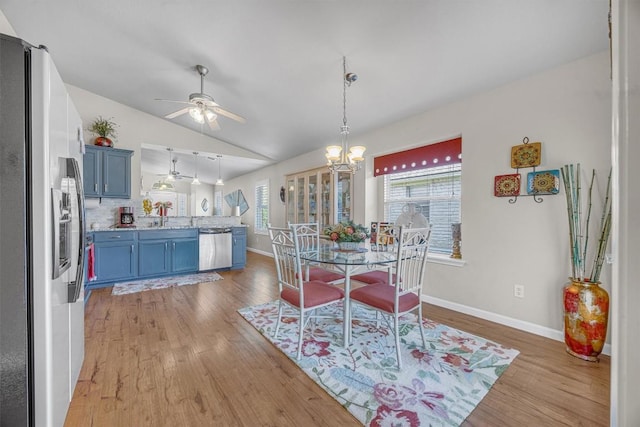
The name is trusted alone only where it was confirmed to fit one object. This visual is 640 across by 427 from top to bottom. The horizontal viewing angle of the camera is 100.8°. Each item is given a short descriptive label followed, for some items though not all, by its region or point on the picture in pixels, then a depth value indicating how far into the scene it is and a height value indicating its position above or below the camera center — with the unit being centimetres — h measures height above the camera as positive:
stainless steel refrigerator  99 -9
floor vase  197 -82
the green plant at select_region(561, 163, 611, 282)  211 -13
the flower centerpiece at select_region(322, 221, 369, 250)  259 -23
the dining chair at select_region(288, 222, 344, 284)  269 -66
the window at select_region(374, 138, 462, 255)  323 +33
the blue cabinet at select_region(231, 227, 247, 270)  532 -74
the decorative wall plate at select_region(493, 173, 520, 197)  256 +25
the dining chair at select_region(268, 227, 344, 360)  210 -68
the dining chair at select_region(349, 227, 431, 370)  198 -63
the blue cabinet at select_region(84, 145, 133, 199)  398 +63
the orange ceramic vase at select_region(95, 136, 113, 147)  412 +111
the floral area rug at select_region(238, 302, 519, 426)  156 -116
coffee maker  442 -8
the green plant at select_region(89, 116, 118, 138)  417 +136
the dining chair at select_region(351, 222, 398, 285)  266 -39
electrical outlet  255 -78
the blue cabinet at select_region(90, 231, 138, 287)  392 -67
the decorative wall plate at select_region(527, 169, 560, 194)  233 +26
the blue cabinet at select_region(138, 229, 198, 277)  433 -68
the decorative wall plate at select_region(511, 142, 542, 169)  243 +52
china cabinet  460 +29
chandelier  262 +56
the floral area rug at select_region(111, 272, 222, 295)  384 -112
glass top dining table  209 -40
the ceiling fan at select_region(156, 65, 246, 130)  279 +116
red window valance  312 +69
